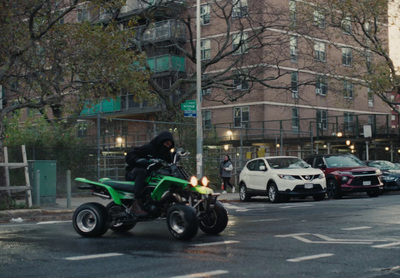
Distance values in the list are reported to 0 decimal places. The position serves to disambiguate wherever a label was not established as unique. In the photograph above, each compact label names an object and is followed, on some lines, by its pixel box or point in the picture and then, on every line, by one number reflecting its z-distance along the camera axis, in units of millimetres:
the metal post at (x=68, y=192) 18203
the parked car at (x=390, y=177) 27562
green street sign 22922
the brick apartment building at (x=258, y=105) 31016
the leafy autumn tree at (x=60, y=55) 17906
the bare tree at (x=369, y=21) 33969
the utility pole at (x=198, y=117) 23203
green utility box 19016
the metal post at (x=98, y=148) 21980
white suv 21594
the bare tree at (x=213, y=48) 32550
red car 23516
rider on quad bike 10512
